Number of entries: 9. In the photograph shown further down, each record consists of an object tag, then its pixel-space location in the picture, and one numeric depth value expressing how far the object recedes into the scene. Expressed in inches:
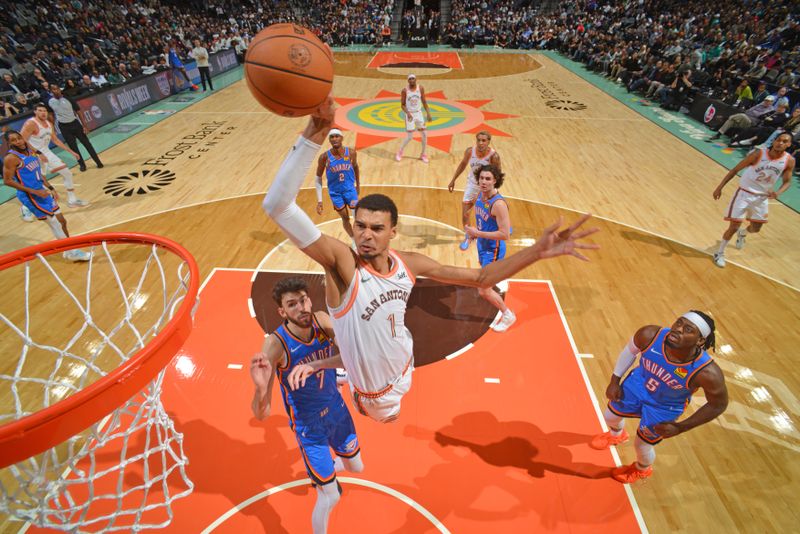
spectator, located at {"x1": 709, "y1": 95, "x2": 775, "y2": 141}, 432.8
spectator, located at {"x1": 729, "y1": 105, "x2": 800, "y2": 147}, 415.5
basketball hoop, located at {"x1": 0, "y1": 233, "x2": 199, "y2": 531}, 77.5
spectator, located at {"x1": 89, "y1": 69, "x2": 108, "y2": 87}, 562.6
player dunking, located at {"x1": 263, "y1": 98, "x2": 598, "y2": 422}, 72.7
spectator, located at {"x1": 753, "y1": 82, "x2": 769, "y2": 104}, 445.7
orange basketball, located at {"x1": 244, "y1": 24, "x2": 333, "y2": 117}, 83.2
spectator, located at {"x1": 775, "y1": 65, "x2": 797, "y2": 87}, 459.7
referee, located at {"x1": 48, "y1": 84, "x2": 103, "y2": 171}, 350.0
